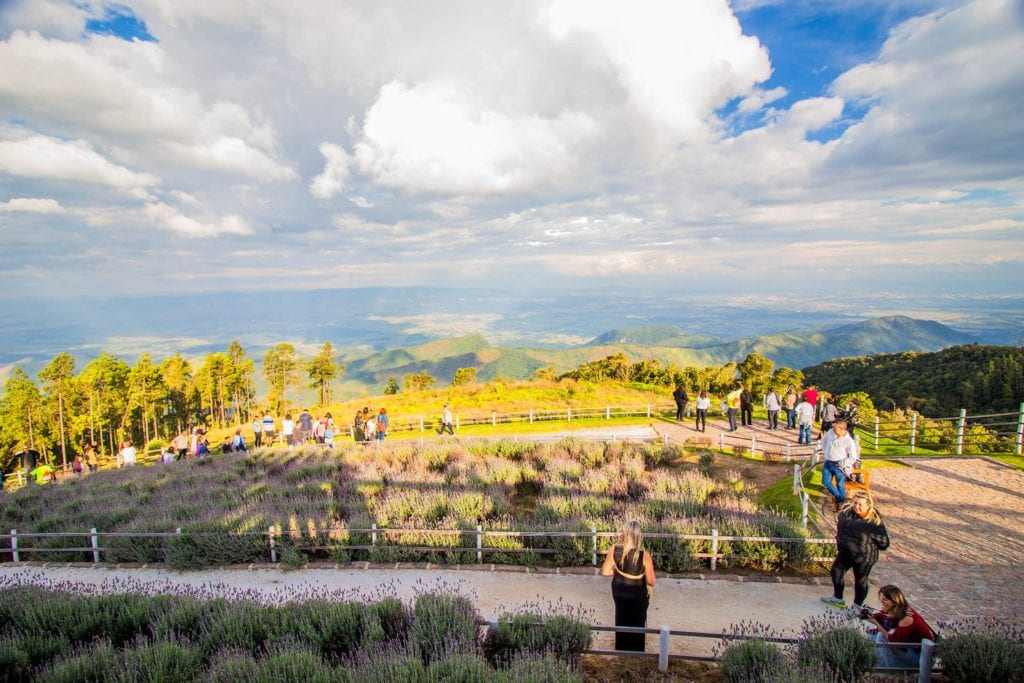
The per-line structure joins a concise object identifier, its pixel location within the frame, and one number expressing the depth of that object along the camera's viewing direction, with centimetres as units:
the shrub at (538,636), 525
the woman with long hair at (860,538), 637
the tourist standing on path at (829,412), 1617
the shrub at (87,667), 448
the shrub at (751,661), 464
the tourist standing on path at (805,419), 1600
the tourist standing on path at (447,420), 2159
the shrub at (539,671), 416
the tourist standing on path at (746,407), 2031
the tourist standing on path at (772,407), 1912
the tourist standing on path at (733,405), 1908
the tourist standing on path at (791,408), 1919
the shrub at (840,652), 479
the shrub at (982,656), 460
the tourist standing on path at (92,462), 2377
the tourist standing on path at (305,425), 2131
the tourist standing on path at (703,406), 1982
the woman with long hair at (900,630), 506
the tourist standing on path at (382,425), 2050
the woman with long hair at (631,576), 547
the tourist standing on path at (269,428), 2338
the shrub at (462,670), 424
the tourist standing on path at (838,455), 1004
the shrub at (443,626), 502
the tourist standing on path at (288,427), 2145
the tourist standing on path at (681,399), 2191
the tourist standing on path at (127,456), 2208
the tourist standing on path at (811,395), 1762
